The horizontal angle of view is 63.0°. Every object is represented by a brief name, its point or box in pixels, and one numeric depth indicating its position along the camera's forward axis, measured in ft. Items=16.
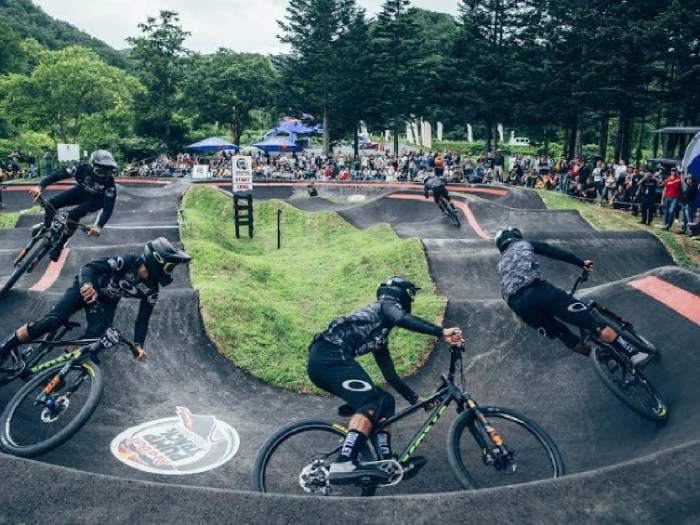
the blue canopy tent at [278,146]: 176.55
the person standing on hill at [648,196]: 66.13
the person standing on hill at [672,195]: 60.39
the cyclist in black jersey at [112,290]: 21.52
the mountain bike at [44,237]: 29.32
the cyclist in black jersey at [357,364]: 16.57
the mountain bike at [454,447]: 16.60
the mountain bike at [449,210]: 66.69
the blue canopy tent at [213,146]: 159.84
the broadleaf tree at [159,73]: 210.18
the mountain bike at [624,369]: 21.66
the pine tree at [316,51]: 180.34
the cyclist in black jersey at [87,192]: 29.81
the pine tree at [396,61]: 172.24
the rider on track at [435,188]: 64.28
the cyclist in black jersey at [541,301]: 22.06
